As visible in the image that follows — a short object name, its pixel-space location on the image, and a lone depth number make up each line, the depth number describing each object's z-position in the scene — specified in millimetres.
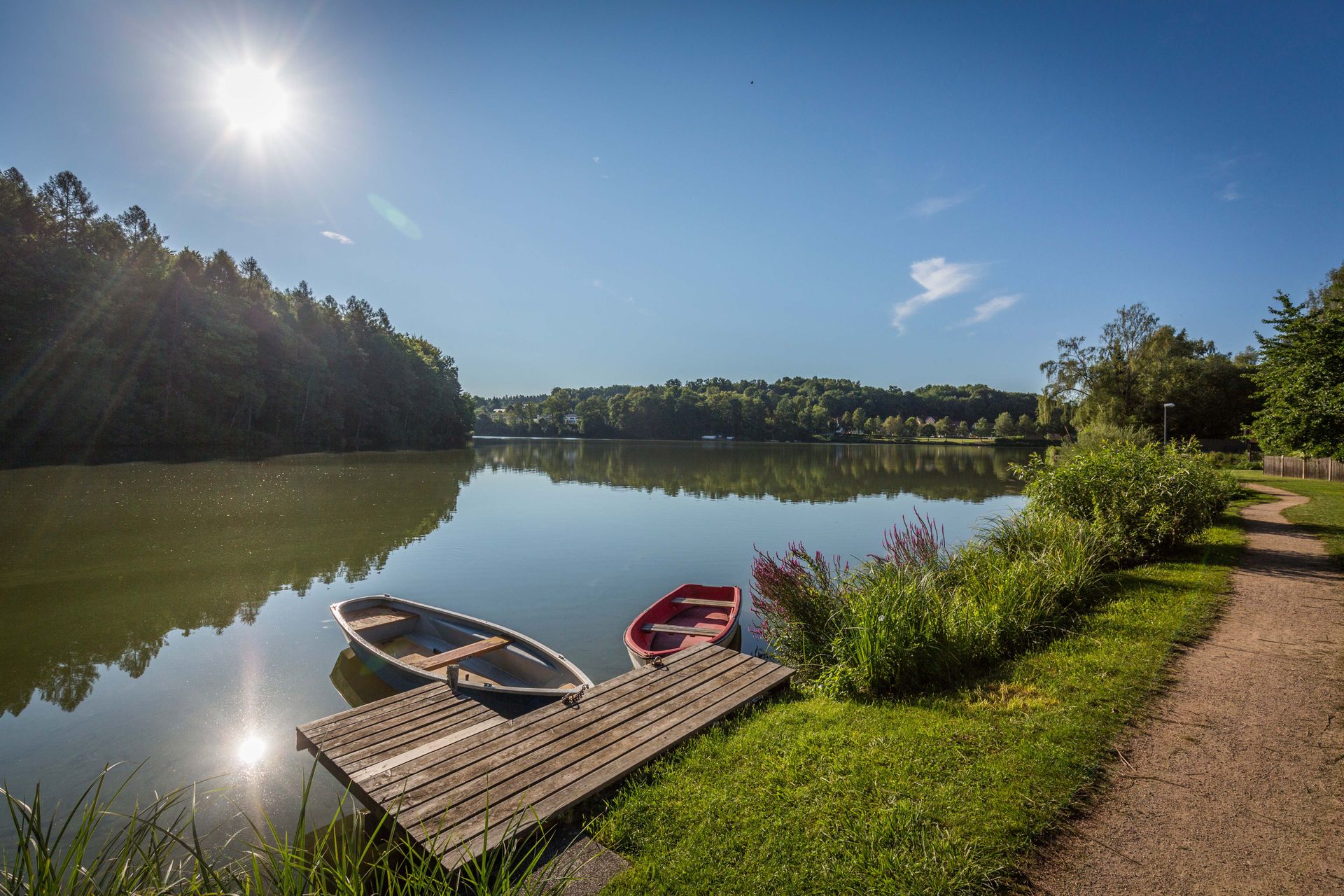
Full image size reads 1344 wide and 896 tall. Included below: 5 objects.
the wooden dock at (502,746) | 3898
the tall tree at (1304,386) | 9328
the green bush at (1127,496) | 10070
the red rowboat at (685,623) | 8180
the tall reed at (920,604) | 5723
